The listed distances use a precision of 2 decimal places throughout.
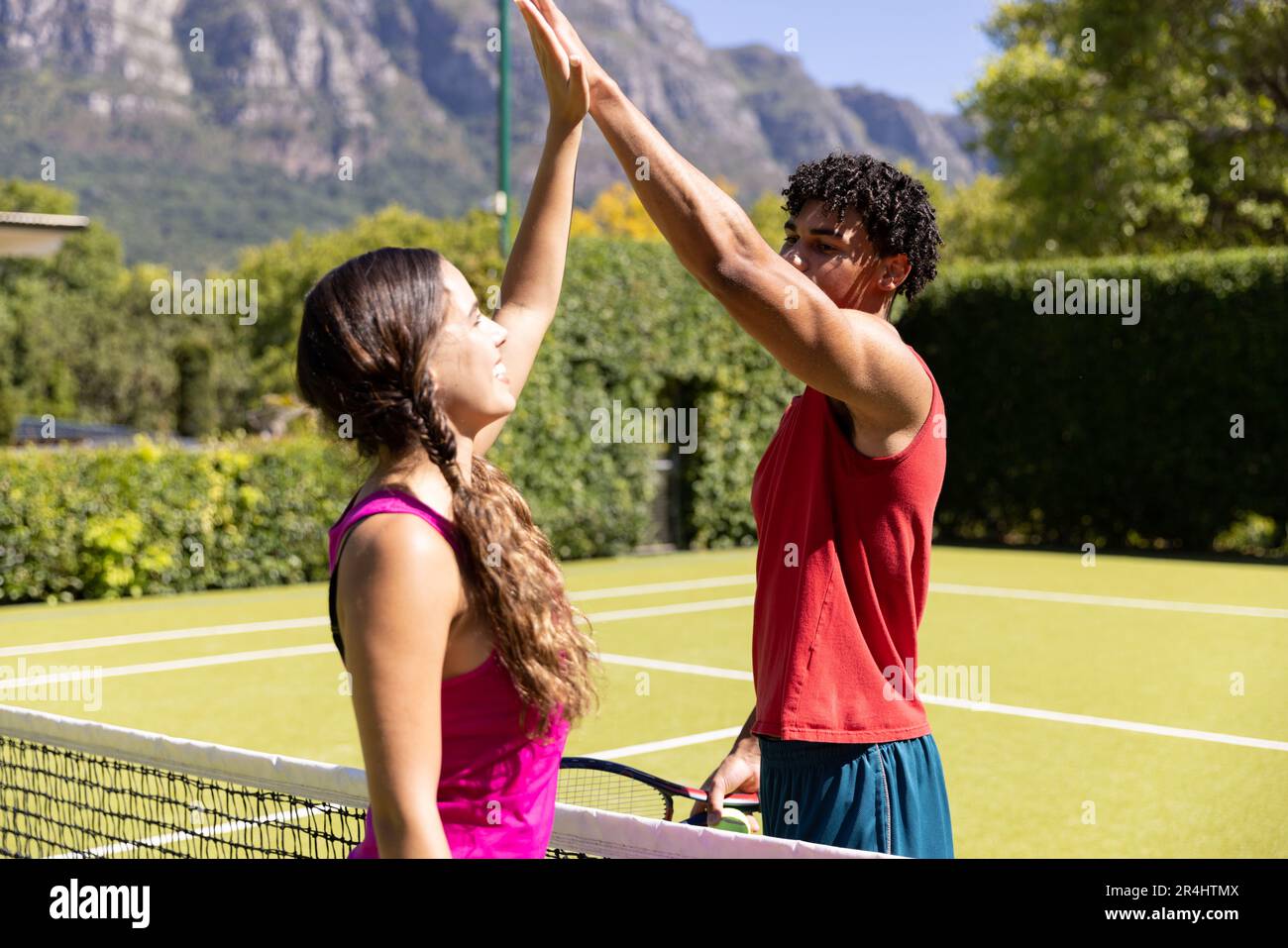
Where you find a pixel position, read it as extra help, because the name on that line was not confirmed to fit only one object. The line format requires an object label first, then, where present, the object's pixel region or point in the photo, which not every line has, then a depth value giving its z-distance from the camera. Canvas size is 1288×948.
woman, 1.77
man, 2.55
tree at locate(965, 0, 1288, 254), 27.61
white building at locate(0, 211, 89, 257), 15.91
